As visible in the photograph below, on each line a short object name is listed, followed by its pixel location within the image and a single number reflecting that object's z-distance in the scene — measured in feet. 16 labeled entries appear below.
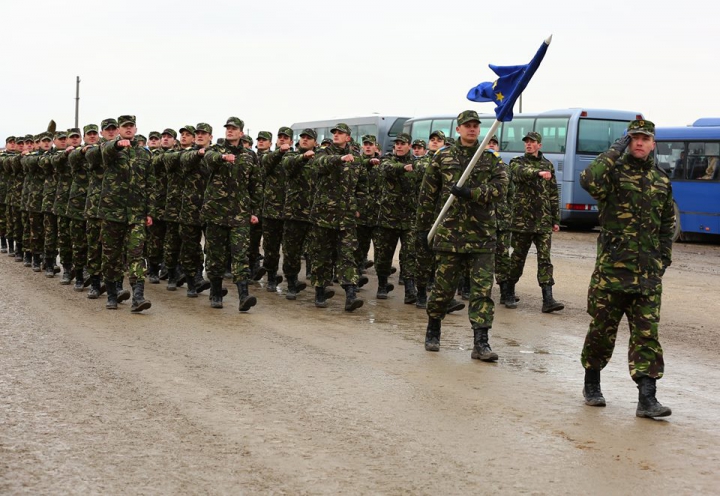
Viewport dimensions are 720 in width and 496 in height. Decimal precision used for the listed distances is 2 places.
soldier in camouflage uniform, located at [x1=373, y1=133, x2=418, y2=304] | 44.88
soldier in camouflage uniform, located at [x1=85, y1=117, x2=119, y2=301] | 40.60
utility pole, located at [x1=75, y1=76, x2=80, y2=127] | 208.33
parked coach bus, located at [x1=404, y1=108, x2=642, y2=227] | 91.76
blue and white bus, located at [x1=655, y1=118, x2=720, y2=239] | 80.43
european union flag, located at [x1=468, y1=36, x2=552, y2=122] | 30.30
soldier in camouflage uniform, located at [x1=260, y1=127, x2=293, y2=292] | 46.91
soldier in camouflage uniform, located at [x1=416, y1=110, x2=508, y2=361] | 29.73
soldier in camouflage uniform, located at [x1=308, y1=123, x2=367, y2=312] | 40.55
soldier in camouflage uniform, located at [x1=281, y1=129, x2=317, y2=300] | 44.47
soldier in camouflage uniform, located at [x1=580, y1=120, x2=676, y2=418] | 23.13
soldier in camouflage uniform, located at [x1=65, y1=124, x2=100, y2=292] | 44.78
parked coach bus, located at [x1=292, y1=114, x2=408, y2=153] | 119.80
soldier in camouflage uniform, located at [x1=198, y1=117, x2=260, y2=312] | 39.65
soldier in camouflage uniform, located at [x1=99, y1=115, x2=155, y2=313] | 38.96
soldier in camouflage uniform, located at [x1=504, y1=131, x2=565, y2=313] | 41.37
